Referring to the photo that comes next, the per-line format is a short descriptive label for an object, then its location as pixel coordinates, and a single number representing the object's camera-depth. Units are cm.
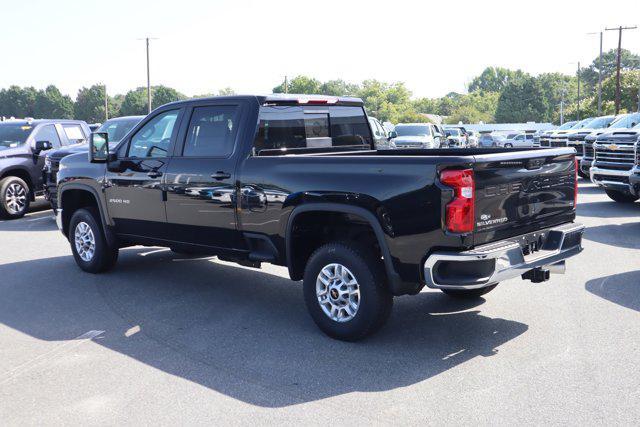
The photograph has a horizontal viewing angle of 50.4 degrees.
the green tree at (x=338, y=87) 17884
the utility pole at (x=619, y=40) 5004
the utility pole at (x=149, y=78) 5344
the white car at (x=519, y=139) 4595
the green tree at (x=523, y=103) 13325
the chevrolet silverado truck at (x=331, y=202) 491
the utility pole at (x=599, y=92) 5581
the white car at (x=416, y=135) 2734
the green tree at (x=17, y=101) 15875
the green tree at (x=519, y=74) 19588
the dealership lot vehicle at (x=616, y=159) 1302
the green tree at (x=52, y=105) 15450
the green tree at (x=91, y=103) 14971
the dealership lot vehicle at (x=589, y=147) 1677
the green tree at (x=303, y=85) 15309
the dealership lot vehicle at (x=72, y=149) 1254
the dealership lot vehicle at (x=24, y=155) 1360
